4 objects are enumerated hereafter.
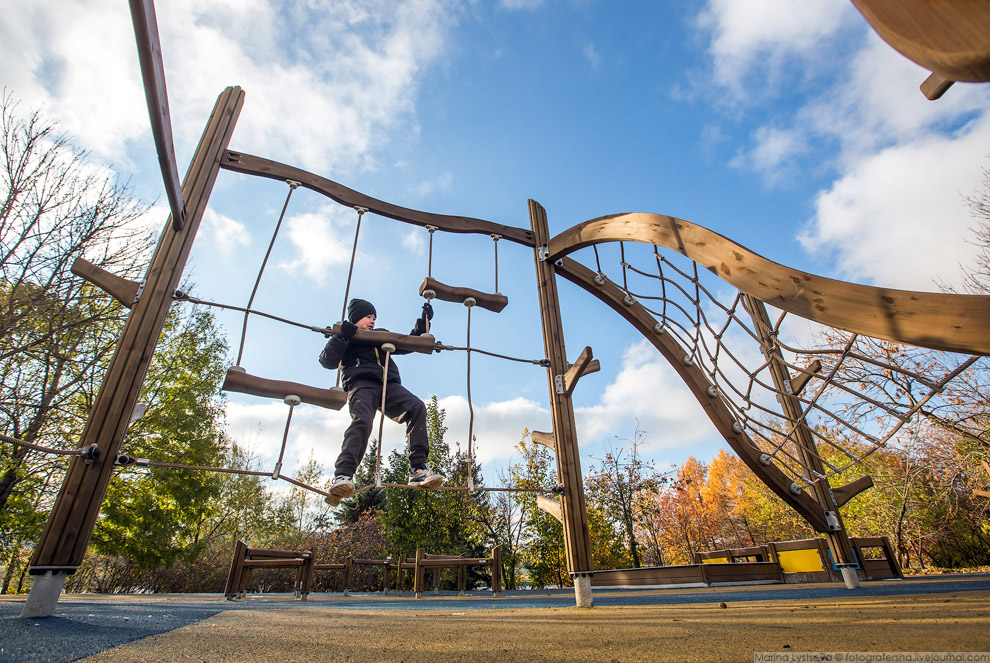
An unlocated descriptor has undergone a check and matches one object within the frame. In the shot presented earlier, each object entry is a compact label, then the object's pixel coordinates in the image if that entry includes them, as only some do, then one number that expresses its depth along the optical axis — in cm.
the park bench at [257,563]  586
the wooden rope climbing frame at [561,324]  144
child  306
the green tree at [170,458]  1012
